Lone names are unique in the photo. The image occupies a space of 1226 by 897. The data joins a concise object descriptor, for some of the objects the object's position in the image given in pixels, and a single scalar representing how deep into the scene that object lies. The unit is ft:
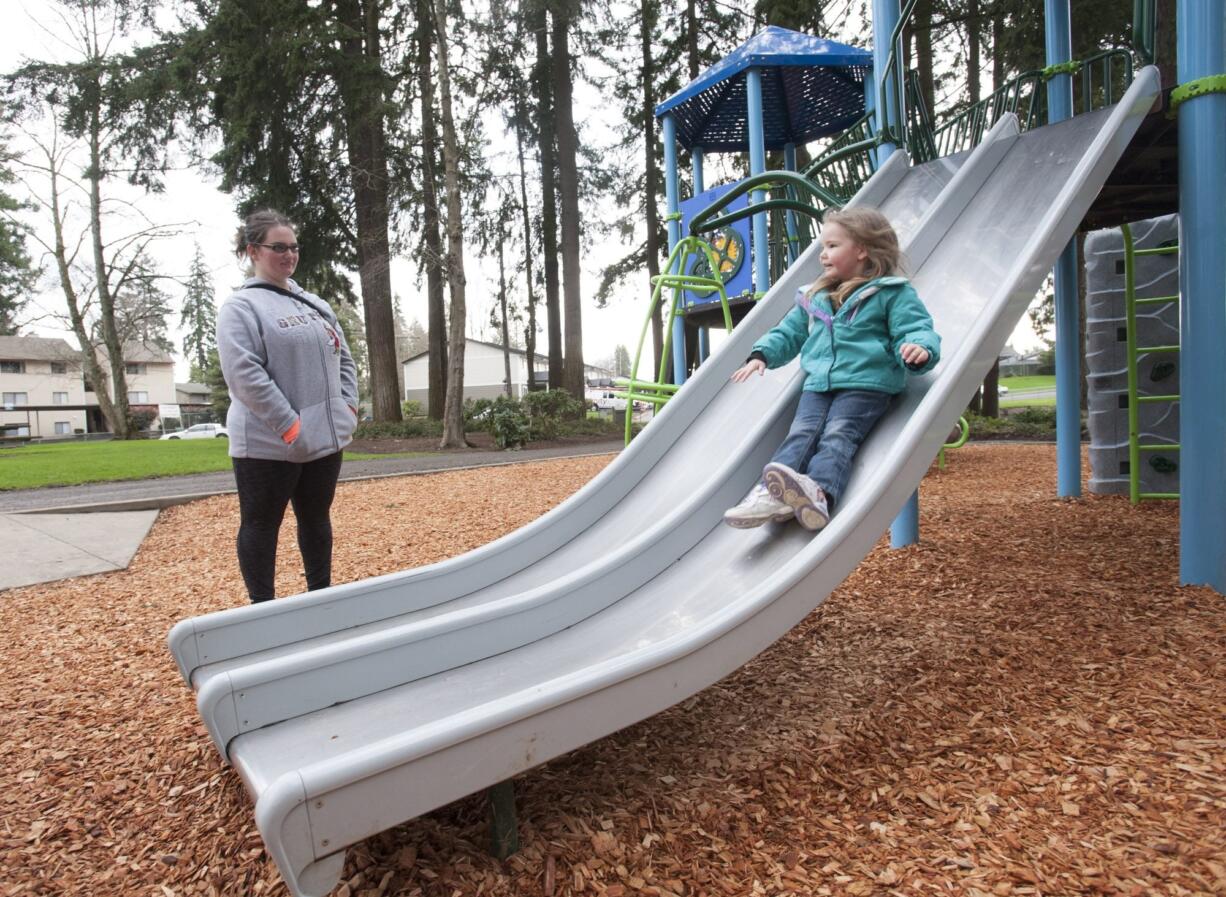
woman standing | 9.28
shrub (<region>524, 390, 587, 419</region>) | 49.75
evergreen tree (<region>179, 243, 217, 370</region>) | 190.40
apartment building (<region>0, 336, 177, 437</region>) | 144.15
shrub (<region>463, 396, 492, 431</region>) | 49.11
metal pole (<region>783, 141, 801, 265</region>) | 21.15
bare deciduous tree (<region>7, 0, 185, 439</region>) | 52.21
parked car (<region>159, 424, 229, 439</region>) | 123.65
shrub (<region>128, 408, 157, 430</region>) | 143.15
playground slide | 5.20
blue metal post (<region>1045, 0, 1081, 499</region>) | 15.99
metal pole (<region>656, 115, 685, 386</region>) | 29.99
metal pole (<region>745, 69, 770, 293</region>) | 25.45
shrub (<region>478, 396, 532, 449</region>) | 44.47
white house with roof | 183.01
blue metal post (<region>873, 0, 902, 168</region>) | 14.39
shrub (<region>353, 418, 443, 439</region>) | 52.60
